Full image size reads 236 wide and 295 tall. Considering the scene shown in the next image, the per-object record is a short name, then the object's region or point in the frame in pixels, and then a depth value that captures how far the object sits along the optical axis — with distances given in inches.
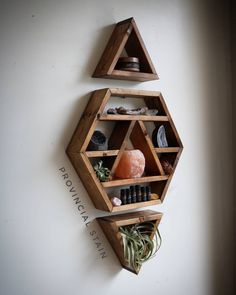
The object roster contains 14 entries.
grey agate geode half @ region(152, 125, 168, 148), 68.2
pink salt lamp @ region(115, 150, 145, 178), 61.2
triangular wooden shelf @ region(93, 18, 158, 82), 60.2
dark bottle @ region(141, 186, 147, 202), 64.1
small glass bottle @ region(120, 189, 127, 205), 61.9
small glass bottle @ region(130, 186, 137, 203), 62.8
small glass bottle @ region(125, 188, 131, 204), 62.2
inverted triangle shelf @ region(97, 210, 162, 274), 60.6
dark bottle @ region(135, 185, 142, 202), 63.4
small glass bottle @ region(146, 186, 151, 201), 64.7
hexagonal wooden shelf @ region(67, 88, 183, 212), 57.6
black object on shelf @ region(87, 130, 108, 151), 58.7
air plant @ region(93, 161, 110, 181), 58.6
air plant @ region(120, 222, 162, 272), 61.5
